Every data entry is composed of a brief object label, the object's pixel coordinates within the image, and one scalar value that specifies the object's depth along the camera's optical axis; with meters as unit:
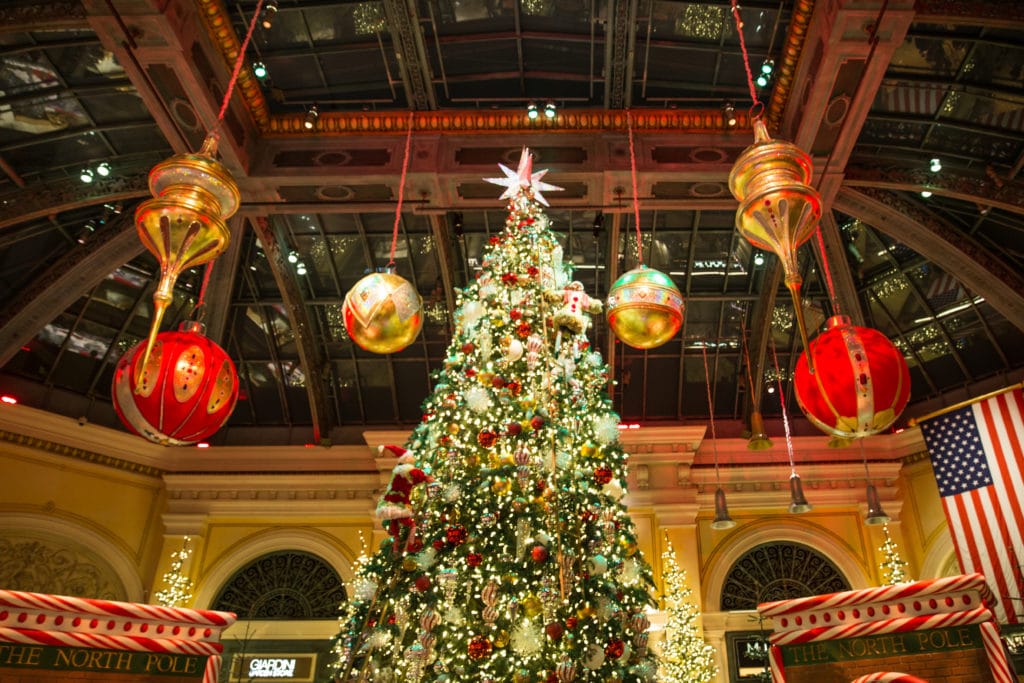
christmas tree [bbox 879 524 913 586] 11.61
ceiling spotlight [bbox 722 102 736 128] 9.45
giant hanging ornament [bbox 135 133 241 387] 4.29
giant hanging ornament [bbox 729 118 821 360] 4.03
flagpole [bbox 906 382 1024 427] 9.05
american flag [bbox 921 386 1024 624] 8.70
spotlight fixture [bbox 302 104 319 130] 9.67
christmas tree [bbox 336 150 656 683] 5.13
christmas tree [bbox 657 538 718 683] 10.16
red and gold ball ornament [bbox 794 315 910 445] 4.59
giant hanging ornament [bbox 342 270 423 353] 5.75
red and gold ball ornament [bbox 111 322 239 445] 4.93
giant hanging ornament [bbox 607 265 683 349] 5.79
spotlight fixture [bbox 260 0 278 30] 8.11
